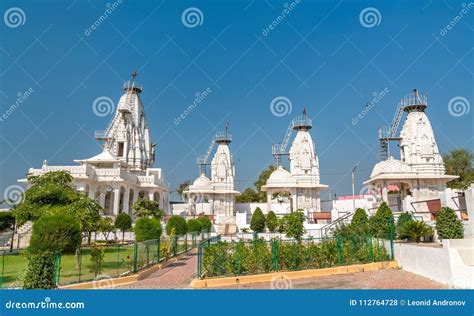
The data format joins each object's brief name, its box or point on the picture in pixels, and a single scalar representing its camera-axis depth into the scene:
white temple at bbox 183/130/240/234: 46.78
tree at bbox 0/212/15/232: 30.75
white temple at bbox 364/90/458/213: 35.19
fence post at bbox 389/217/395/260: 13.70
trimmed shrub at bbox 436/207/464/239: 13.27
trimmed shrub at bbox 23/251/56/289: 8.93
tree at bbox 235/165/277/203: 61.44
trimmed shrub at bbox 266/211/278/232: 33.06
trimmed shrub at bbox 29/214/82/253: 10.53
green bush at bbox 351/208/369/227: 20.53
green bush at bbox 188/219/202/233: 28.25
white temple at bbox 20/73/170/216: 35.81
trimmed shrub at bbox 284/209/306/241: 21.94
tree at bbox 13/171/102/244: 18.53
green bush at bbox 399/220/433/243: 14.75
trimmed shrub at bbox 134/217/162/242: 16.98
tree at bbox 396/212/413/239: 15.54
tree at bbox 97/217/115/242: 20.33
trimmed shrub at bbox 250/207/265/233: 34.19
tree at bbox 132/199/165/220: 30.12
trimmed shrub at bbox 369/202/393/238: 18.78
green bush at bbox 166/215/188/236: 23.39
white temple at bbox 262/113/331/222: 44.59
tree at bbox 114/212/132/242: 28.28
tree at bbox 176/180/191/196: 71.12
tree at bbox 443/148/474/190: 49.22
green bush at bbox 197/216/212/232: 32.15
